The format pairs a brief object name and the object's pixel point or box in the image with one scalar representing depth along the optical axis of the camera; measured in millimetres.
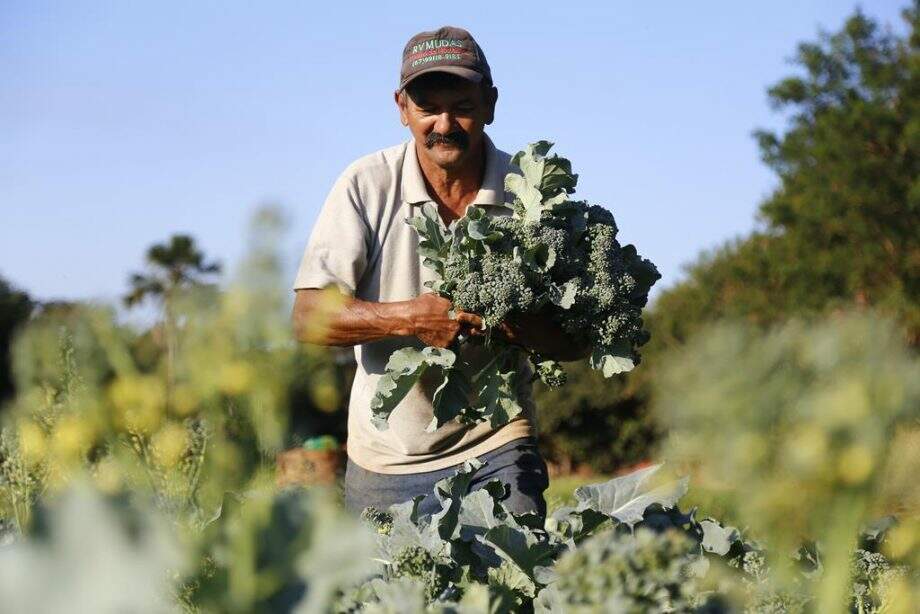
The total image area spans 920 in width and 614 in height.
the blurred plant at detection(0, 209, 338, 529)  1763
